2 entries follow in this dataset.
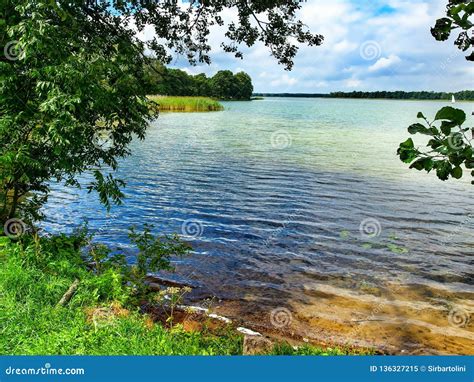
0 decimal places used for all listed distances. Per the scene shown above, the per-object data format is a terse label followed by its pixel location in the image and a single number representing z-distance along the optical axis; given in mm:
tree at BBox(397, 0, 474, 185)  2523
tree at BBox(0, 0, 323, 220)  6781
